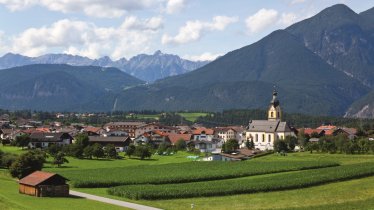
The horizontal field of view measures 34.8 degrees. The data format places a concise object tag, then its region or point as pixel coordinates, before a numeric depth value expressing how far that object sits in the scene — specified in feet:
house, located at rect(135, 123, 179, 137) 643.45
